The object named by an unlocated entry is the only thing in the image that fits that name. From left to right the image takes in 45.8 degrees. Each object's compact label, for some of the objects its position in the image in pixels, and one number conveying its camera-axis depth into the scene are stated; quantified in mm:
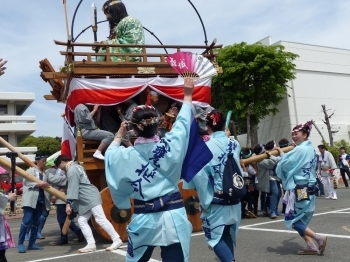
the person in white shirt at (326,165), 12345
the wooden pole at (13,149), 6206
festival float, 7000
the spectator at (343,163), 15133
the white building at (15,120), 41094
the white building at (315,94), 31438
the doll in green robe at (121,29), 7988
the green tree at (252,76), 26078
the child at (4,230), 4426
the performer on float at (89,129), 7031
